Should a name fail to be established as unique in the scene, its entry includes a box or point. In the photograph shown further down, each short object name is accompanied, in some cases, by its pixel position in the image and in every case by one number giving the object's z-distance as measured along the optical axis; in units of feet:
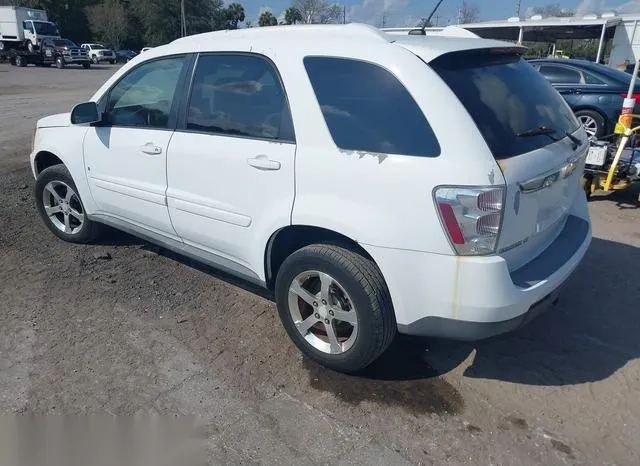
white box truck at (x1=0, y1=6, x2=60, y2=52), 122.11
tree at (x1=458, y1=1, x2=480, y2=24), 108.72
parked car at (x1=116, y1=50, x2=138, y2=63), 176.96
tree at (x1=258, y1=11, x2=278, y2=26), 216.54
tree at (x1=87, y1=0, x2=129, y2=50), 199.72
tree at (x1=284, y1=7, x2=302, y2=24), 197.06
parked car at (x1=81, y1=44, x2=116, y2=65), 159.53
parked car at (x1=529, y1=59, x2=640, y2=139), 31.94
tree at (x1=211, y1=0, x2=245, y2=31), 239.50
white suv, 8.20
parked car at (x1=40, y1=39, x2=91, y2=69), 126.52
